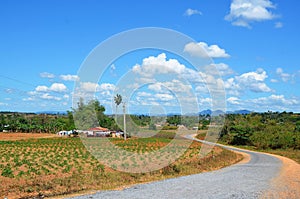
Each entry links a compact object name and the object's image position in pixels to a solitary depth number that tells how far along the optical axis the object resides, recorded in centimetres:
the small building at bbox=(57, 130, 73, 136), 7630
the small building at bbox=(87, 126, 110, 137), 6165
